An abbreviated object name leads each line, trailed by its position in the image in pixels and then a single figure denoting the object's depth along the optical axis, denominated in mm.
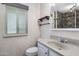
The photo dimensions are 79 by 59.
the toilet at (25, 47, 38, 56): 1852
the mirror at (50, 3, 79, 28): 1582
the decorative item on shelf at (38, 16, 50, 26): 2188
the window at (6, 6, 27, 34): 1989
